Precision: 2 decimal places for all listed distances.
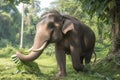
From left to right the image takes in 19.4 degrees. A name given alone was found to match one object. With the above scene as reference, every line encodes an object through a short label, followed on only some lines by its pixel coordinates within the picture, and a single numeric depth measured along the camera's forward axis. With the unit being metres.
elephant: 7.39
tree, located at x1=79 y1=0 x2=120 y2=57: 9.07
